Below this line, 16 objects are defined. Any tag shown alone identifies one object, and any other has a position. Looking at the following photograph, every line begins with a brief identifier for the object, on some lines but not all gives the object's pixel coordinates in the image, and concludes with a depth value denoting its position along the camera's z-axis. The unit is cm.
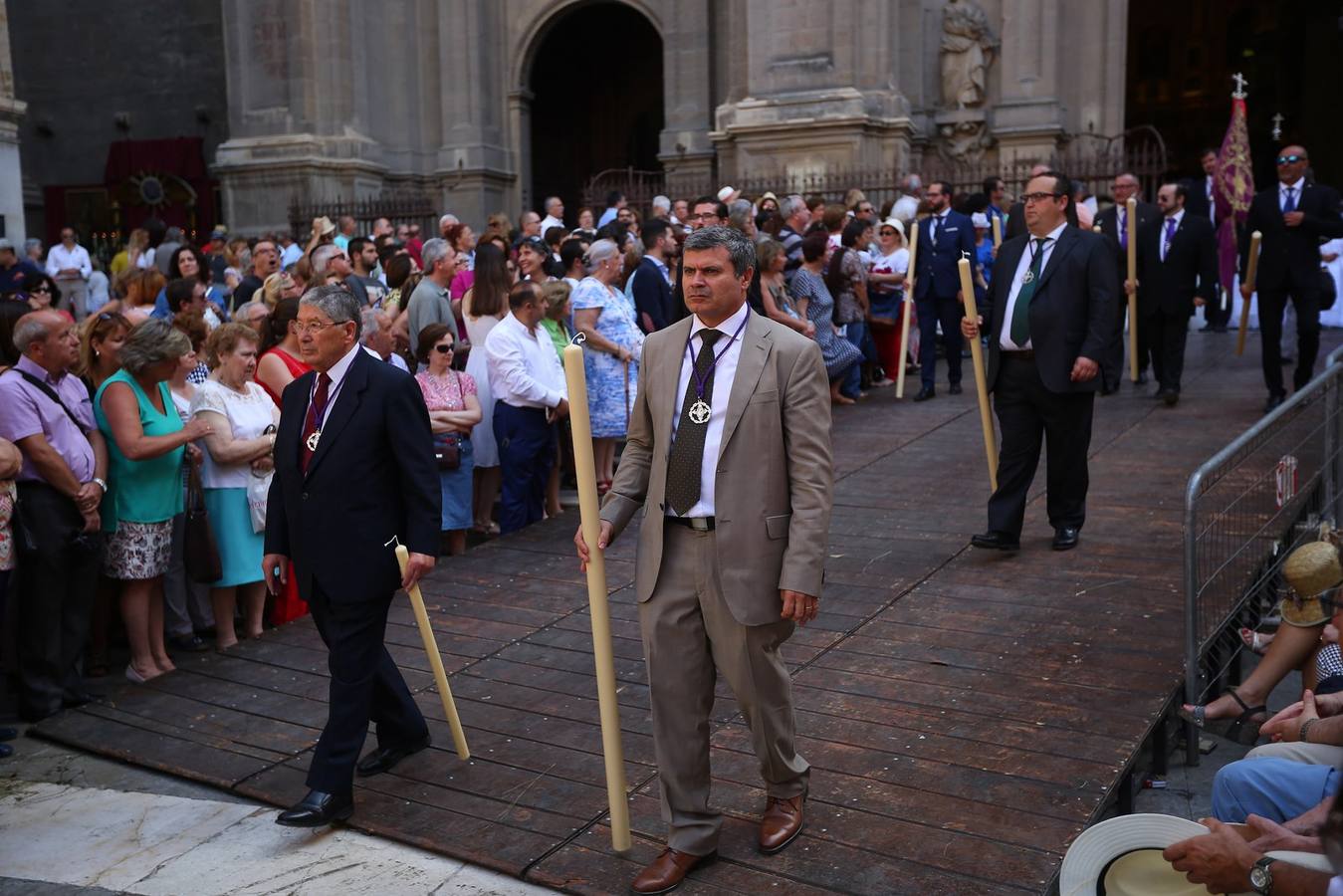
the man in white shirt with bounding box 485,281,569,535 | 877
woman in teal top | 659
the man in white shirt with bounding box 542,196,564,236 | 1678
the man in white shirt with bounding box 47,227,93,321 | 1919
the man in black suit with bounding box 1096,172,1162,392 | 1188
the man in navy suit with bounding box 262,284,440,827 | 494
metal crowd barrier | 578
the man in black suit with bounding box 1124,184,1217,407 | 1137
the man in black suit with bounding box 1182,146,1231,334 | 1659
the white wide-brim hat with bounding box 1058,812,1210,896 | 356
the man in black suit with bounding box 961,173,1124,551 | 732
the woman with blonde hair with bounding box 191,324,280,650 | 694
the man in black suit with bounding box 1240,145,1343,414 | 1070
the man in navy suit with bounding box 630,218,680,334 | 1080
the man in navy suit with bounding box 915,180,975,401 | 1244
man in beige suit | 418
